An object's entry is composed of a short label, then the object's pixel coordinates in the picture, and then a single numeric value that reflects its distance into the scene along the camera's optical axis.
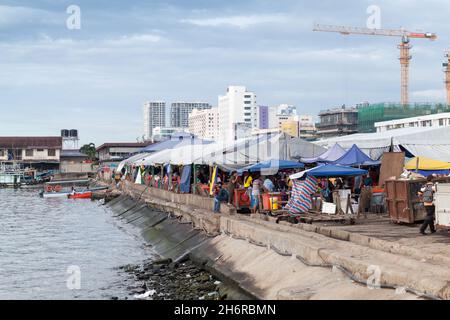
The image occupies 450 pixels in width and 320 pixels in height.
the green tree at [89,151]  142.05
